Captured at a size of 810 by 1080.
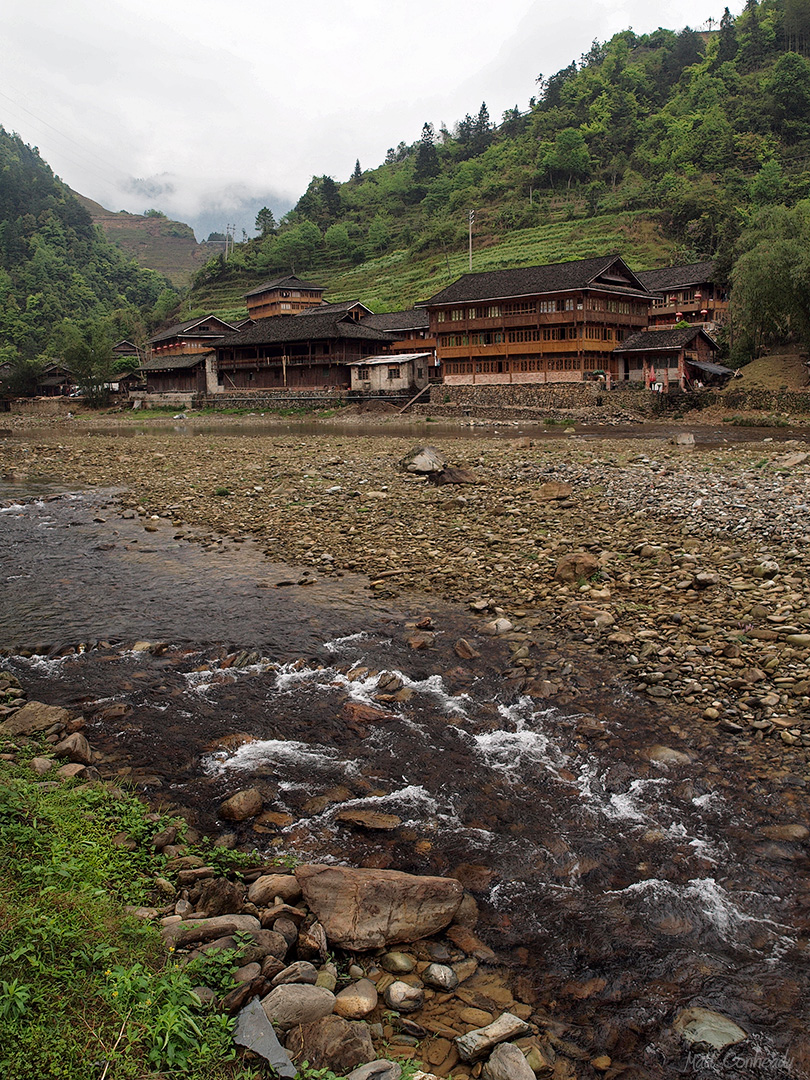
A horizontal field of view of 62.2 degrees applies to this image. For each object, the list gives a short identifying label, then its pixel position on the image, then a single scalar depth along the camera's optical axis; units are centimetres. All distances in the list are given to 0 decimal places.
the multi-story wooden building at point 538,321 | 5019
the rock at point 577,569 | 1126
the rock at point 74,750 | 640
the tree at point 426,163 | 14988
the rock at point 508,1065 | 348
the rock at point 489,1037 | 362
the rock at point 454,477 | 1892
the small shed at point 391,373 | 5888
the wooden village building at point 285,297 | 9331
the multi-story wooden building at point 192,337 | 8131
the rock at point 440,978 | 412
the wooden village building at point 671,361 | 4772
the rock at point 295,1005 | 359
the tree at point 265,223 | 14212
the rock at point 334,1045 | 341
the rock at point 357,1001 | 379
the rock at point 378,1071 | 330
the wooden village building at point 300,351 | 6312
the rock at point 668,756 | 657
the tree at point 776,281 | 3950
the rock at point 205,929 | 405
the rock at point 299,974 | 390
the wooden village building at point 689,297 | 6391
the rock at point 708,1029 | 389
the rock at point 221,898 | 446
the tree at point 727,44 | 13425
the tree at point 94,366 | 6969
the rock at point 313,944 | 423
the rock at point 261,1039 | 331
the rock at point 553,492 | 1620
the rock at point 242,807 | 580
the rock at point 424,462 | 2053
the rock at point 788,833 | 554
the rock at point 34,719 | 685
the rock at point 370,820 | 576
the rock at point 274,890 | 463
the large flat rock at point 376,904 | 440
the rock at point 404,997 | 393
